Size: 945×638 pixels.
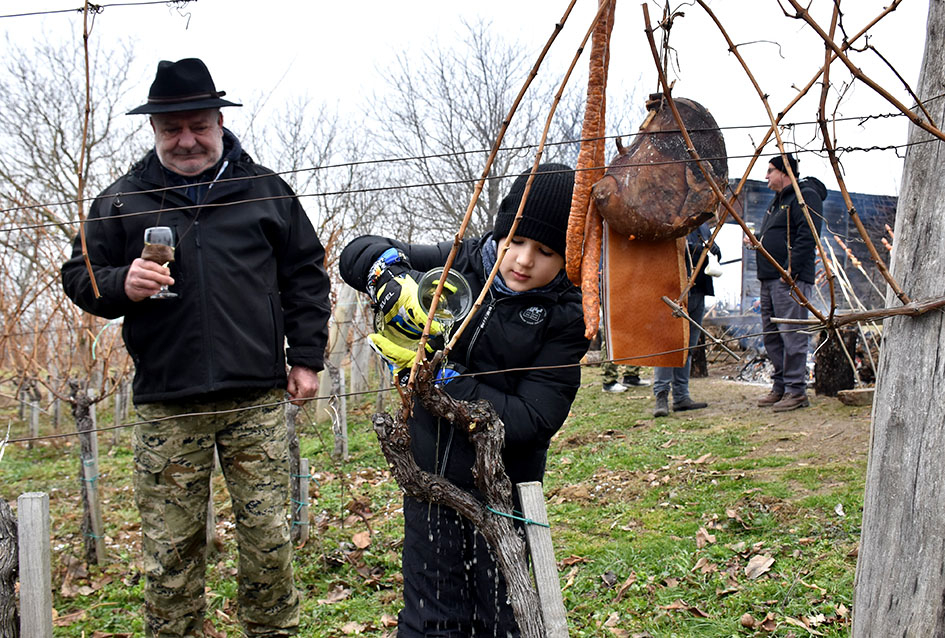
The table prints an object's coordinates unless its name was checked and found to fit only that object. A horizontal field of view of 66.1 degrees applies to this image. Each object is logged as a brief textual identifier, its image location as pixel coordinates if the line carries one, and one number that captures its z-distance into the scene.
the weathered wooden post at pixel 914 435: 1.61
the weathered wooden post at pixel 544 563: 1.76
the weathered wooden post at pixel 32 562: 2.09
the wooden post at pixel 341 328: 9.67
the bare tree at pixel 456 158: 15.13
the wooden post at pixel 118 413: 9.98
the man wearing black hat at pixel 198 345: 2.69
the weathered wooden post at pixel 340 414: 7.07
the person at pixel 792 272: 6.03
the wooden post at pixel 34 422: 10.97
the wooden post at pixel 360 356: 10.68
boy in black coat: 2.18
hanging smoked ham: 1.69
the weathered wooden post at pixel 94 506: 4.53
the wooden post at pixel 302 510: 4.58
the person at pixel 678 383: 6.79
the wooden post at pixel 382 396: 8.76
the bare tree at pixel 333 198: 7.73
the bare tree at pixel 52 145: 12.16
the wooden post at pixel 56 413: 11.92
